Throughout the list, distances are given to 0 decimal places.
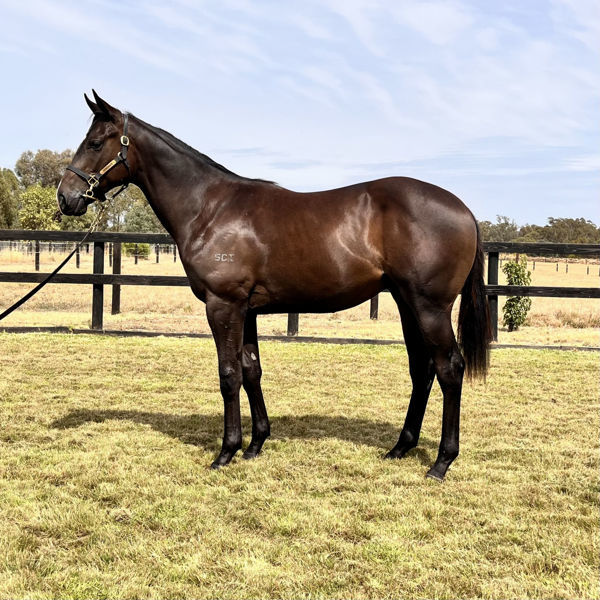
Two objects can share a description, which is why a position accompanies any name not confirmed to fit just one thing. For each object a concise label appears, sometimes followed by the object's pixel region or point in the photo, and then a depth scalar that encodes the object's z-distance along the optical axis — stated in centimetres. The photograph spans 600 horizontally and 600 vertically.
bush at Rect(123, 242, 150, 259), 3462
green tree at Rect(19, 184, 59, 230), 4072
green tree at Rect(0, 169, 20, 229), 5531
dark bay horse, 390
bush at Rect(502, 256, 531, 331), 1252
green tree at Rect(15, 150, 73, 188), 7831
